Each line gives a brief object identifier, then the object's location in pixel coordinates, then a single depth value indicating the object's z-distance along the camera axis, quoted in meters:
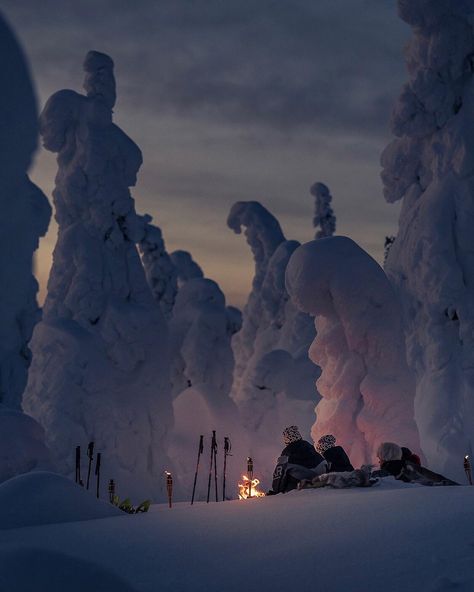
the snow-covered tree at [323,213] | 38.34
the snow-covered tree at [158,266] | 38.00
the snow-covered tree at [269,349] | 30.58
